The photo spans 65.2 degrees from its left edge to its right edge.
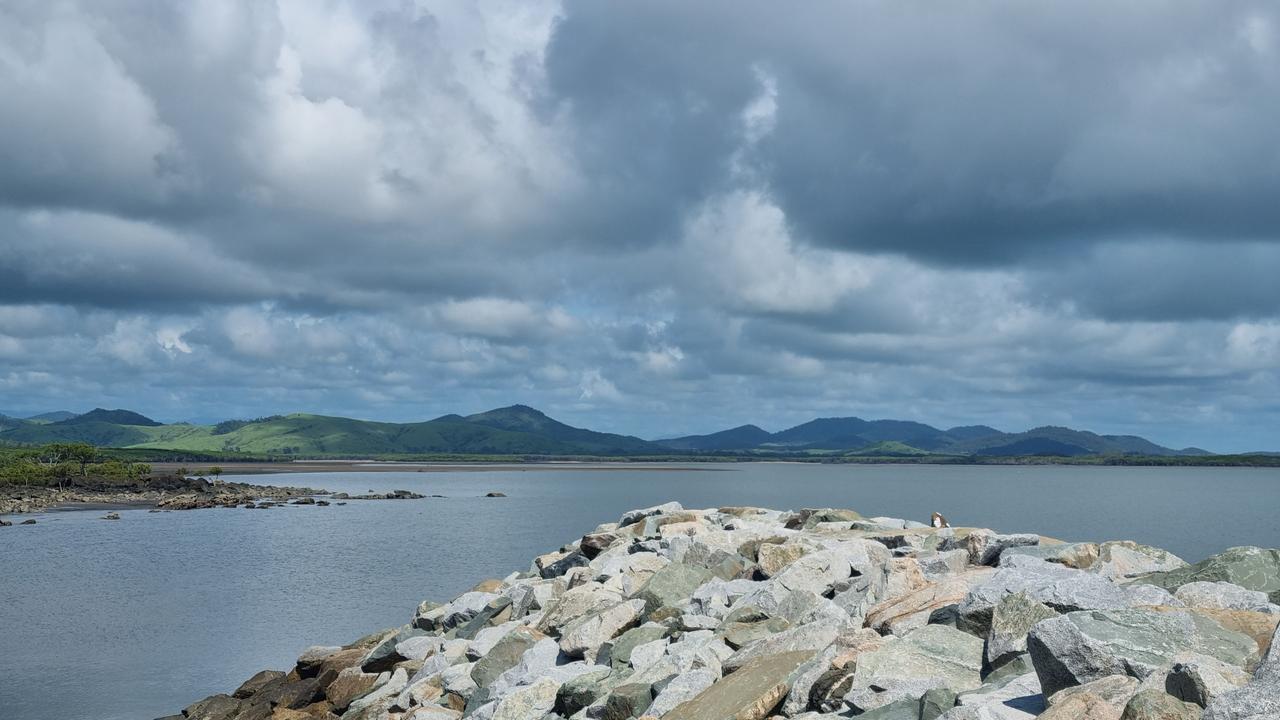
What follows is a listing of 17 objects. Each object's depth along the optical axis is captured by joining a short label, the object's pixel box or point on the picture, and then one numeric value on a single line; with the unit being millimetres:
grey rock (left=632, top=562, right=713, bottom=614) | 22312
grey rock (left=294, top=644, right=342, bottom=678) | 30172
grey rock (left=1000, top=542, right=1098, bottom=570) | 20641
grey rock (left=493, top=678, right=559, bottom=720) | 18547
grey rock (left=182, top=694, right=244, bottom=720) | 28500
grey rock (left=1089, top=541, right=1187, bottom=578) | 19953
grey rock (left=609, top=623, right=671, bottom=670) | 19438
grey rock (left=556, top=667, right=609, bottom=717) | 17672
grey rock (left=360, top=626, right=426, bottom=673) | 27375
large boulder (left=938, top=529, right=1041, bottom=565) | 21922
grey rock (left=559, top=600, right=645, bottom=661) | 21031
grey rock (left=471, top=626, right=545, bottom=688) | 21750
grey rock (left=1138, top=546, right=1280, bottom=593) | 17109
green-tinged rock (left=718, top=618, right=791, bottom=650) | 17750
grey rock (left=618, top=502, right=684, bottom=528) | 35406
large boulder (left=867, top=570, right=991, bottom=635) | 16203
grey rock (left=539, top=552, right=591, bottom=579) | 32875
